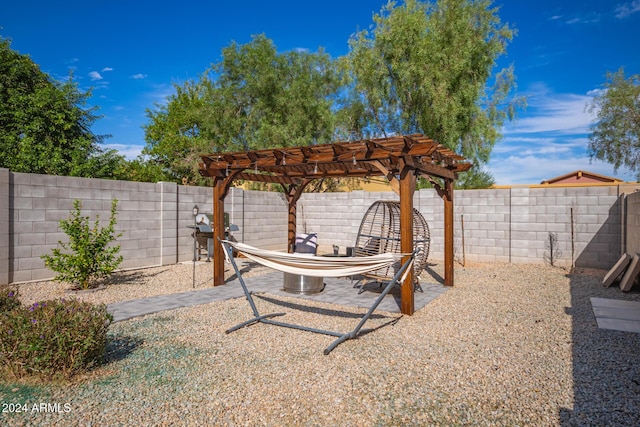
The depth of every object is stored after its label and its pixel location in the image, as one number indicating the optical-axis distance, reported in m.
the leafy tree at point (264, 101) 15.65
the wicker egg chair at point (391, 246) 6.05
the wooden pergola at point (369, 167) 4.91
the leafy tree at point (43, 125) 12.44
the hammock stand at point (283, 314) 3.78
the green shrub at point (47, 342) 2.80
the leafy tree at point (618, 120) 16.39
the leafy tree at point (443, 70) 12.85
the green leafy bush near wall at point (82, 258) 5.91
